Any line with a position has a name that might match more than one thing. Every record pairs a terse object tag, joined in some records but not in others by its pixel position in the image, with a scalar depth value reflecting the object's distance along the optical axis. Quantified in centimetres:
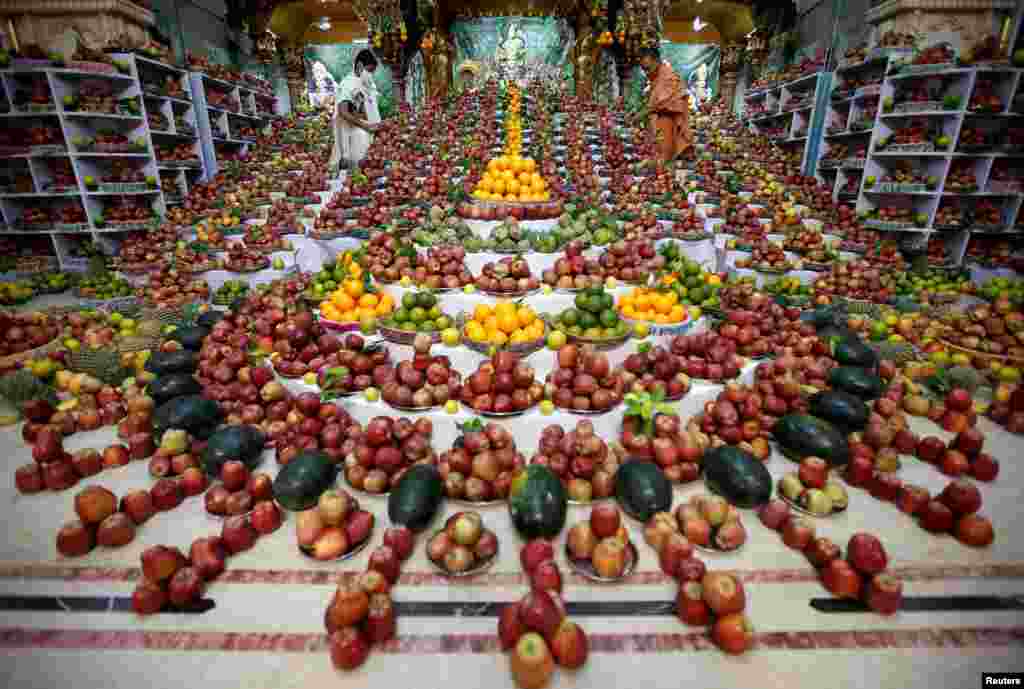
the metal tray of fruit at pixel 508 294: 371
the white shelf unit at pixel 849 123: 888
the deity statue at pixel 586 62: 1516
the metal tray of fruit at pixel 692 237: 634
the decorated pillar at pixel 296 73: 1762
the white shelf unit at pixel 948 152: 746
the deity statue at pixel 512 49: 1653
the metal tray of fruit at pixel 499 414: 274
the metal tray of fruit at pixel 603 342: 312
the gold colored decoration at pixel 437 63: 1512
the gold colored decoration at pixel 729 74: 1725
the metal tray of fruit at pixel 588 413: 278
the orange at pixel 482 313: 327
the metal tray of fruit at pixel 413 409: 281
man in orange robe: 838
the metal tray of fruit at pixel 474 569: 201
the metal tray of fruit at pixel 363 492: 248
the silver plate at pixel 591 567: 198
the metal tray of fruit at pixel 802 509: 237
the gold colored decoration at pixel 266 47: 1589
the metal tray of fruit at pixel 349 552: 213
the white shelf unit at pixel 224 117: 1125
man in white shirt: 909
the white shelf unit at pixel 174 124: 966
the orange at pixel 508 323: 317
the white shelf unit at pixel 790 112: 1098
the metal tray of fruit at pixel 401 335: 324
